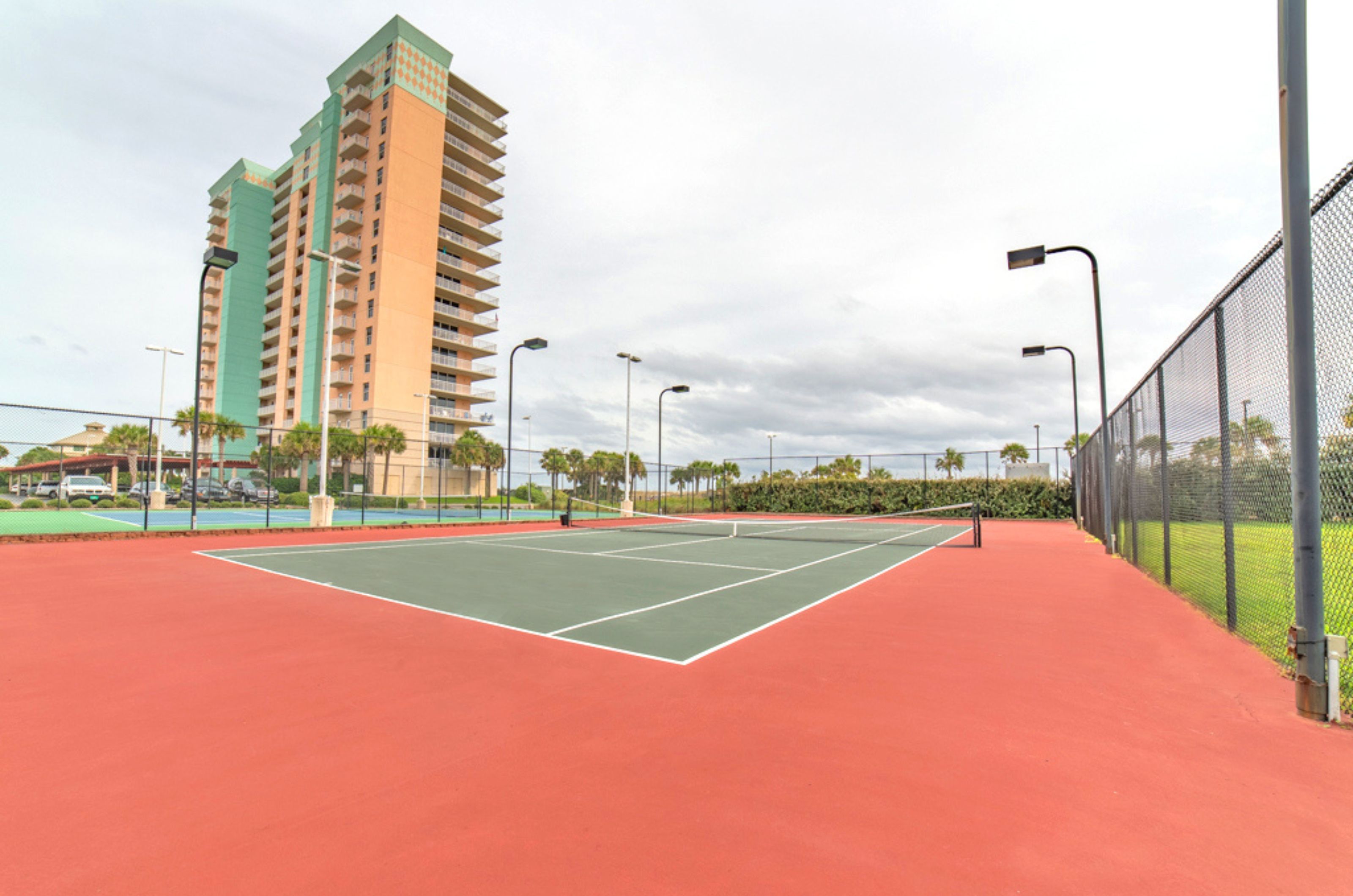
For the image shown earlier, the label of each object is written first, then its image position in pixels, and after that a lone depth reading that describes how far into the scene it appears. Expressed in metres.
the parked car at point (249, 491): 34.44
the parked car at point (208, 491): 31.86
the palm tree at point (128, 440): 31.34
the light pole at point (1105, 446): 13.90
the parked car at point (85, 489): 26.39
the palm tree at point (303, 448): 45.47
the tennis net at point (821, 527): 19.66
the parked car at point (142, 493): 31.75
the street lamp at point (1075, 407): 18.47
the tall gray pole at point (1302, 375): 3.97
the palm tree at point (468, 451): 48.12
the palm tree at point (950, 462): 35.97
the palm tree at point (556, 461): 54.69
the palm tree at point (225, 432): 25.21
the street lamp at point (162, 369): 23.08
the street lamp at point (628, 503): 29.88
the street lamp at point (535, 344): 23.75
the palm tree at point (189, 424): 19.61
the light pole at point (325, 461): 19.69
